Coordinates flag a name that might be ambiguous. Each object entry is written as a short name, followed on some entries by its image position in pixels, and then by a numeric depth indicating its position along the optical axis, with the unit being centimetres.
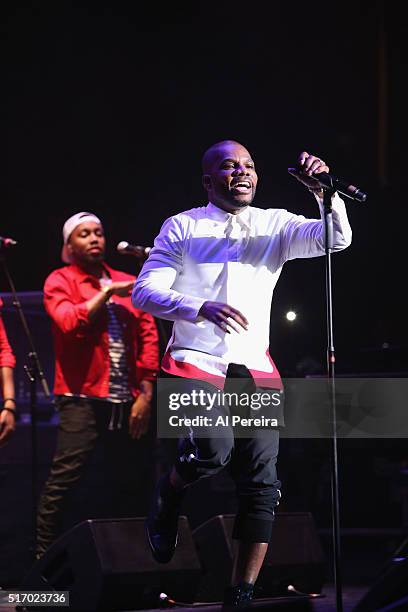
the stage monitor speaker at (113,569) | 842
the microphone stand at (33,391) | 1000
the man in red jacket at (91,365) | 1004
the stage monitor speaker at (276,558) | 912
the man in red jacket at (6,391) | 997
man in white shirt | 717
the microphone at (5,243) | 1005
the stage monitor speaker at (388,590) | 570
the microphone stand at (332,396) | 667
